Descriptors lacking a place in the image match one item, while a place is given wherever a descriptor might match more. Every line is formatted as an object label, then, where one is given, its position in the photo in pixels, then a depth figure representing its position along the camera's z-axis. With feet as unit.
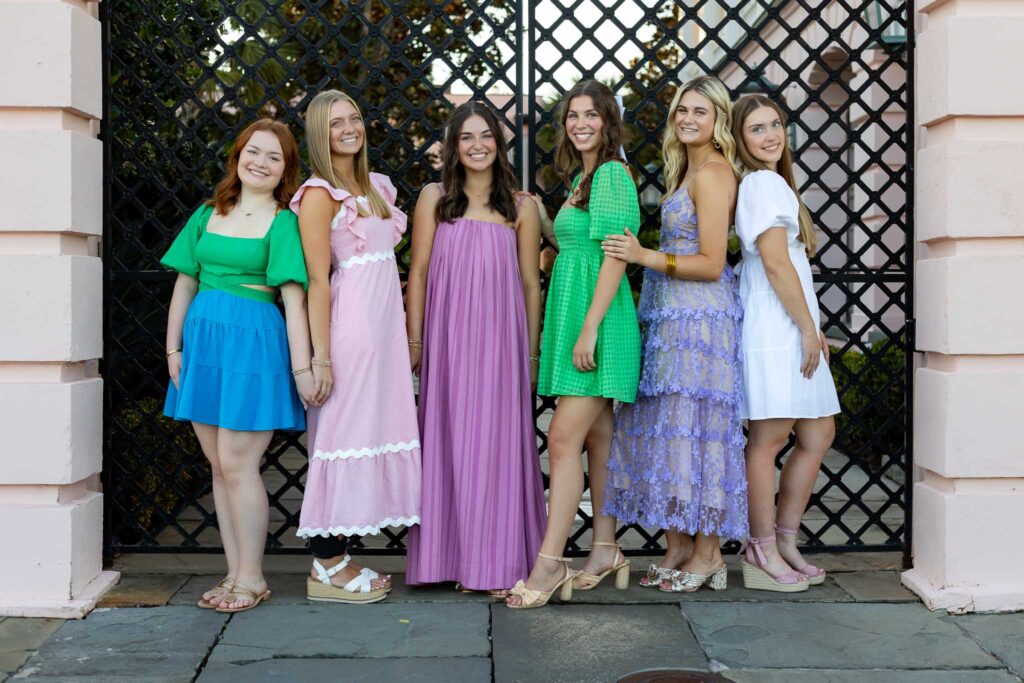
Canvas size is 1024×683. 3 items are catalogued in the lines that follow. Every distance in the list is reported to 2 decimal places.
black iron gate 15.99
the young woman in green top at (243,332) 13.93
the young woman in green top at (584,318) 14.15
